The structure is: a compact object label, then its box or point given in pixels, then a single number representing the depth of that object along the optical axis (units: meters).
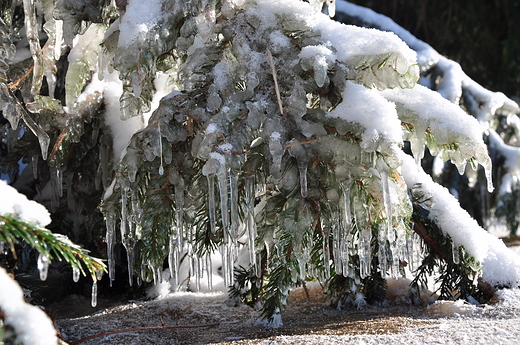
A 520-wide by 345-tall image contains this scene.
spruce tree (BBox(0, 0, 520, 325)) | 2.68
